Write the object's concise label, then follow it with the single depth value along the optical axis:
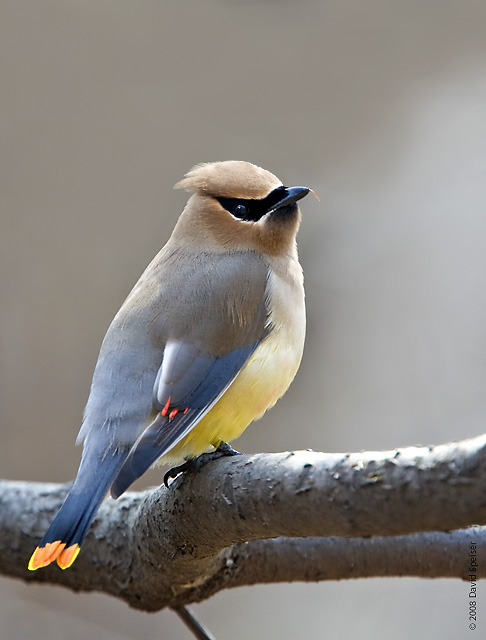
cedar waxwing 3.14
